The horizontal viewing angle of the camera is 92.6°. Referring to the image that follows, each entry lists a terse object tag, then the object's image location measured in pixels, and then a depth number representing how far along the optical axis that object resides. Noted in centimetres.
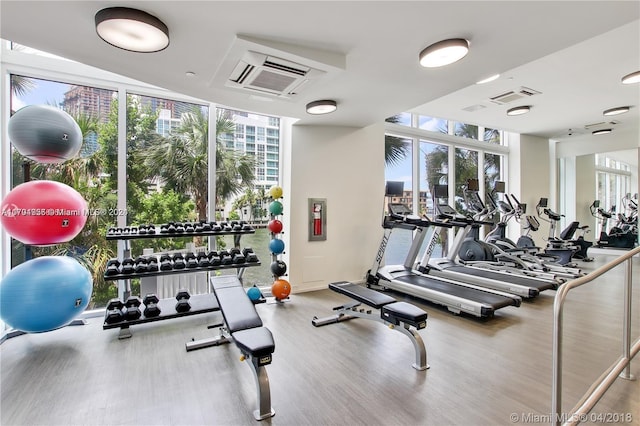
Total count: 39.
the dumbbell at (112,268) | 311
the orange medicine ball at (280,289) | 436
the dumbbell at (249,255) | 379
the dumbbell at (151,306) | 321
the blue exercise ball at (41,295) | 247
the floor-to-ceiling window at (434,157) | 632
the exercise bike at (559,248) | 654
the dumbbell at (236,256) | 372
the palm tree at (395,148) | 623
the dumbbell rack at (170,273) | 318
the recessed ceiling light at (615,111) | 557
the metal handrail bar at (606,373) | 147
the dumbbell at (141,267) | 325
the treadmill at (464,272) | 459
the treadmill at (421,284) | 377
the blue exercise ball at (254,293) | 396
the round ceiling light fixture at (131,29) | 198
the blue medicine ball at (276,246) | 439
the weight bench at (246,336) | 199
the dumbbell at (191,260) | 351
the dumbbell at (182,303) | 333
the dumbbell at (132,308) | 315
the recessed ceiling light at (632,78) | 404
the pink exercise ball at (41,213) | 255
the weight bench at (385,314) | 261
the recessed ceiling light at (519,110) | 546
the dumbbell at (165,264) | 339
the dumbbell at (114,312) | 305
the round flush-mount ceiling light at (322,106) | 380
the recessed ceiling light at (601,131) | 730
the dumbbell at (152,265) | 331
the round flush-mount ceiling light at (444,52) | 243
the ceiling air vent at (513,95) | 467
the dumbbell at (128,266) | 319
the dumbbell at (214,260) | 363
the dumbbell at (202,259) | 357
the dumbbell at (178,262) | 343
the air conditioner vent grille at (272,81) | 278
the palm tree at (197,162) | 420
